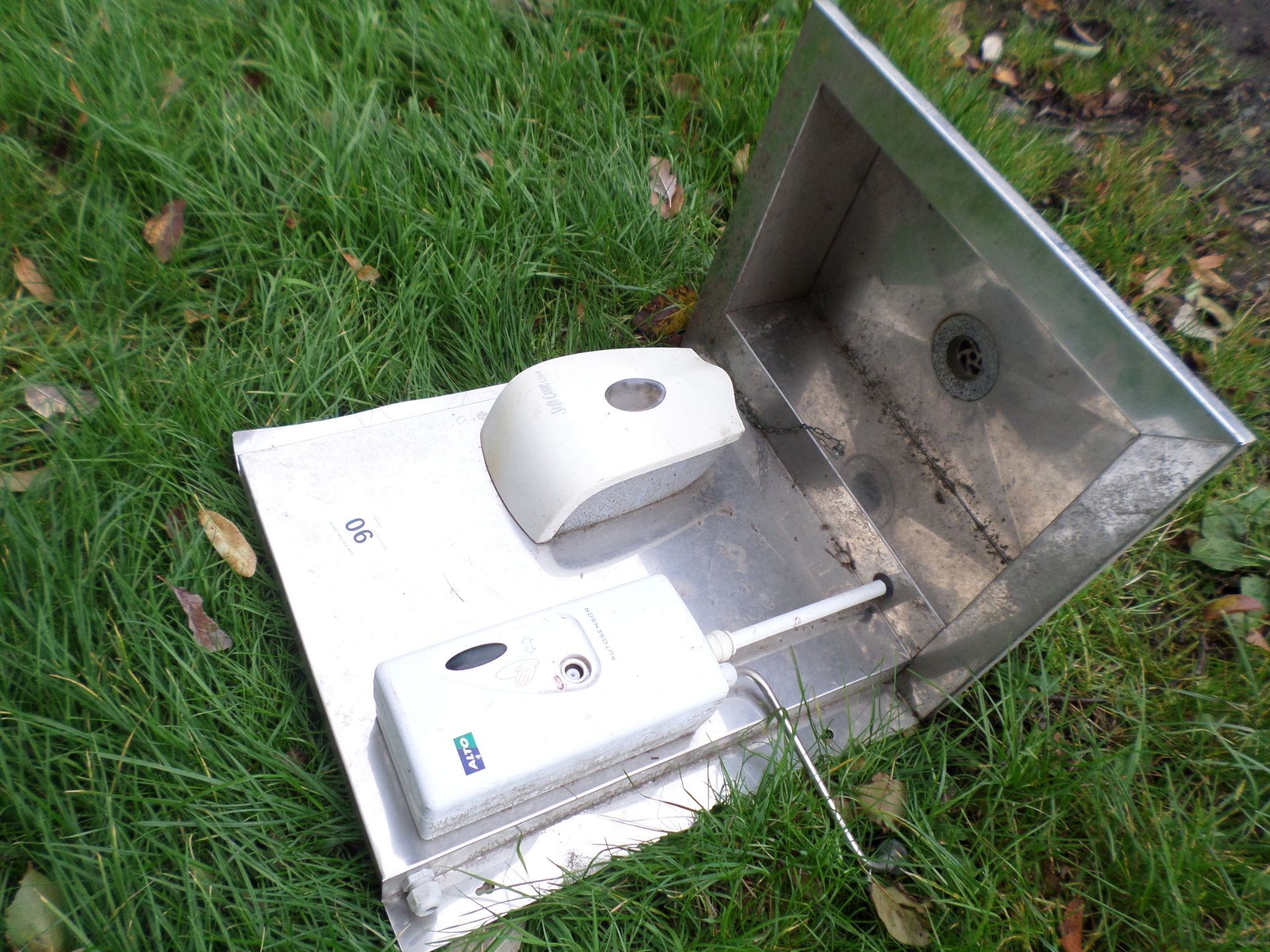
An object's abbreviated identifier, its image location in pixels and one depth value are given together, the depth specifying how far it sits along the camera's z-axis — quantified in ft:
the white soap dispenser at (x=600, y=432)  4.04
